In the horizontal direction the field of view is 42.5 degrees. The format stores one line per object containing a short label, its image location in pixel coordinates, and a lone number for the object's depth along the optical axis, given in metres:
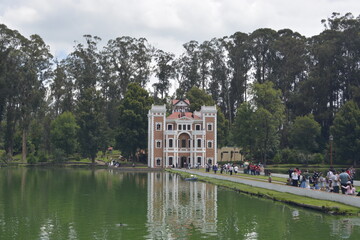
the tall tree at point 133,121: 85.06
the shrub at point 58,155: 89.12
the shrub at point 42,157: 91.18
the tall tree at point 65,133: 91.81
